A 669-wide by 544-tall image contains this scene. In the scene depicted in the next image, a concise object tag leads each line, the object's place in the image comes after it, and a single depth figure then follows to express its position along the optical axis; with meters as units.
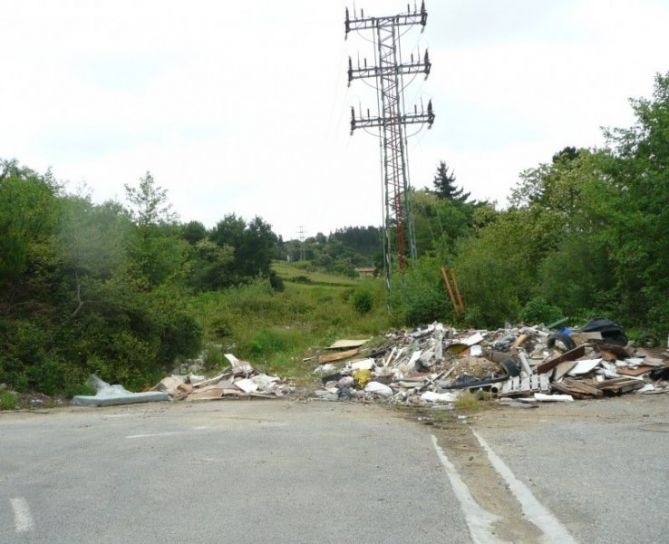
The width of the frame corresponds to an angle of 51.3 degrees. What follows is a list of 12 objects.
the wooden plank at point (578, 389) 15.78
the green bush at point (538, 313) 29.30
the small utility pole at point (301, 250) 112.47
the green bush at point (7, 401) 17.92
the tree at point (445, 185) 97.50
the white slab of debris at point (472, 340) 22.05
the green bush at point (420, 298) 31.50
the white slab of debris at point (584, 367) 16.94
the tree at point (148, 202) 30.92
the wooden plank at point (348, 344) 28.78
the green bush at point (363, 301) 45.56
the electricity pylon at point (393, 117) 36.75
